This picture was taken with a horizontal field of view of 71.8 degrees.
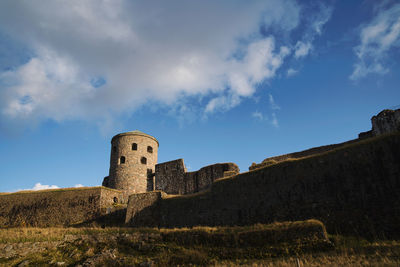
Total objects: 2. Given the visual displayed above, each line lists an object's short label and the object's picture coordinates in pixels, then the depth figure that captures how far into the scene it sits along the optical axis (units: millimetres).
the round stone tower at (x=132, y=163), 33188
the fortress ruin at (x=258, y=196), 13430
